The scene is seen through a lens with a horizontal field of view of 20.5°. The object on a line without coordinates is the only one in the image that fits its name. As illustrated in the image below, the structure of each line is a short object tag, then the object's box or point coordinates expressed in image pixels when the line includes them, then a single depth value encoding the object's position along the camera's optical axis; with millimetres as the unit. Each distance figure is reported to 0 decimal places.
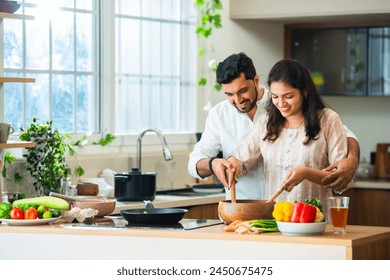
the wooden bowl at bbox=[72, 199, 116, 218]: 5098
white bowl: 4178
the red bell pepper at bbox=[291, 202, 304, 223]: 4213
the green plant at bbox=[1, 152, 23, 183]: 6319
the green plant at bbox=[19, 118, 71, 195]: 6406
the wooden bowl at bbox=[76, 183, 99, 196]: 6517
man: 4909
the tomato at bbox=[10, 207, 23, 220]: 4881
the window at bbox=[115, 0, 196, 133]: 7608
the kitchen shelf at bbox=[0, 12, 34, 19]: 6032
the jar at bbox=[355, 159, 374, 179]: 8399
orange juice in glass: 4317
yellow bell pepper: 4248
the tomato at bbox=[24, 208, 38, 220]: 4890
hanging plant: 8075
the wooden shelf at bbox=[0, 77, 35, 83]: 6074
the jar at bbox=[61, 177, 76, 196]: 6402
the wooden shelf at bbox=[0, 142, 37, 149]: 6000
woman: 4839
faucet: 6989
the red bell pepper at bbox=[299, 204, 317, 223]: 4204
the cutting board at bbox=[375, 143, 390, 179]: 8422
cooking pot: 6684
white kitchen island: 4118
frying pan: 4807
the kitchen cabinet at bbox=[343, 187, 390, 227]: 7844
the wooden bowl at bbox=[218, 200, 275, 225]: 4624
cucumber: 5038
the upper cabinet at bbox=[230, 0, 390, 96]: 8043
